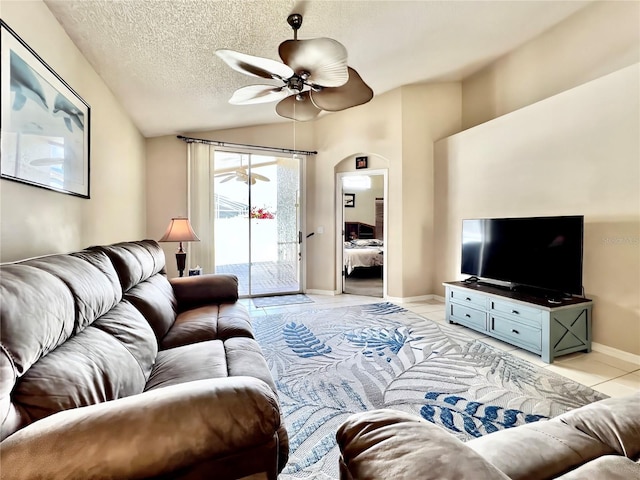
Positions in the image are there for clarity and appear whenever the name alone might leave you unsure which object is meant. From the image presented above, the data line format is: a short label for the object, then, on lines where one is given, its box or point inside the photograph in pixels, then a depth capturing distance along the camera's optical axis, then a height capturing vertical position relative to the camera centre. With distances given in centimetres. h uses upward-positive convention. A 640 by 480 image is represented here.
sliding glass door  460 +18
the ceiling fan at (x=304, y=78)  193 +116
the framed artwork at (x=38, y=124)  136 +58
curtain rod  422 +130
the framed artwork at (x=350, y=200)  845 +93
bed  627 -51
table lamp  334 +0
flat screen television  258 -17
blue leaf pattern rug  167 -107
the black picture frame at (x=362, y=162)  479 +113
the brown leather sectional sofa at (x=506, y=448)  57 -56
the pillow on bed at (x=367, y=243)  709 -24
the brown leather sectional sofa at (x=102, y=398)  67 -46
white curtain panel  428 +40
